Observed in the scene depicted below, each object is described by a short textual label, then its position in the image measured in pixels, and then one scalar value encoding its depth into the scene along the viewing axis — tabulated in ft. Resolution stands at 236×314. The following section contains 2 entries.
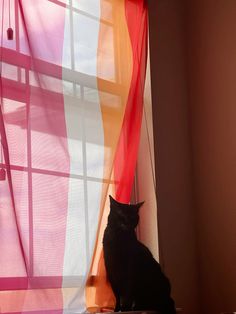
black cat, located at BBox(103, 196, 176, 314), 6.84
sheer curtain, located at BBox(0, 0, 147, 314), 5.95
